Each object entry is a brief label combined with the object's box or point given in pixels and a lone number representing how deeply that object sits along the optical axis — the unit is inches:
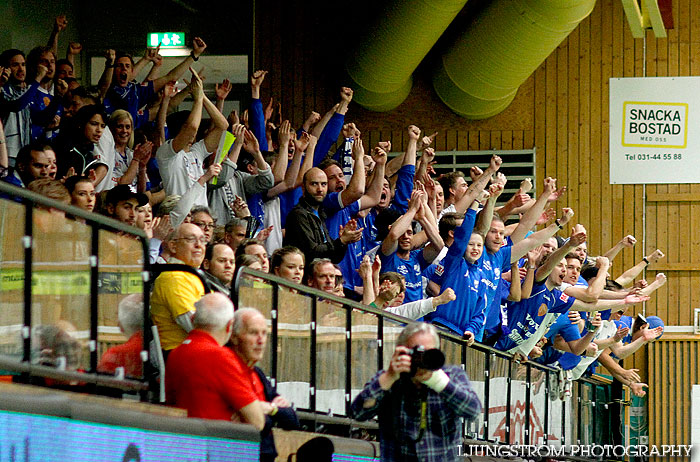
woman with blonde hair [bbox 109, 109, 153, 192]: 619.2
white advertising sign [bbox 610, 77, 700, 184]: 1115.9
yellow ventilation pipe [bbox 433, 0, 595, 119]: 876.6
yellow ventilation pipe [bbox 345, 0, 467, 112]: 901.2
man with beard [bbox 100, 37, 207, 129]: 709.9
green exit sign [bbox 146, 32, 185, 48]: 1030.4
